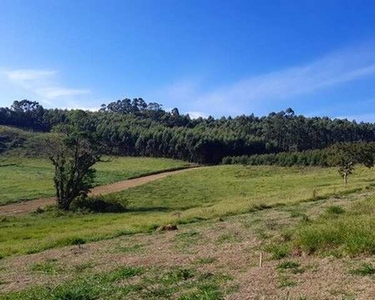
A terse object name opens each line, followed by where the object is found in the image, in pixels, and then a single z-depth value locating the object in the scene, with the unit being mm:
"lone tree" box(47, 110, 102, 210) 62875
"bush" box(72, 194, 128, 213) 61094
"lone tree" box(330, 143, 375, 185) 75794
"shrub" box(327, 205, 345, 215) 27633
